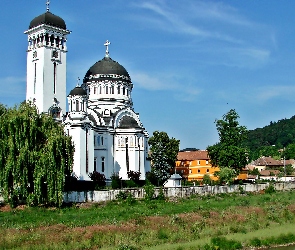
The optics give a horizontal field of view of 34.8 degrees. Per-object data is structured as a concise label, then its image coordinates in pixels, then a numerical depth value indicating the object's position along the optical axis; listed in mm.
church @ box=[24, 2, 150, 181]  49594
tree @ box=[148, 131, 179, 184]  60688
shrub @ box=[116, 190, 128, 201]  39000
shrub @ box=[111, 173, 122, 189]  47562
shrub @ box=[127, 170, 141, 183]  53375
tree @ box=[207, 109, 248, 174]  54656
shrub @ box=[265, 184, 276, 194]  49300
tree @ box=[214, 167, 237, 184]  50703
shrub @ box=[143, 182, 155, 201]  39531
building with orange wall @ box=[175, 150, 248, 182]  73812
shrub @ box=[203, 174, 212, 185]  54925
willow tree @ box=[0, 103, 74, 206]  33656
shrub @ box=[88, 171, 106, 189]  47812
